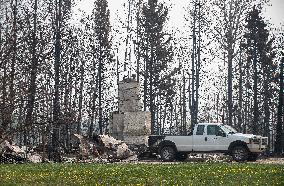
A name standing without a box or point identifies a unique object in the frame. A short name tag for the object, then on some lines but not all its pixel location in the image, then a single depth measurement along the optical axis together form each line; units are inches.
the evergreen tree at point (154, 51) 1615.4
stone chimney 1152.2
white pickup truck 922.1
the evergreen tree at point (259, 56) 1626.1
